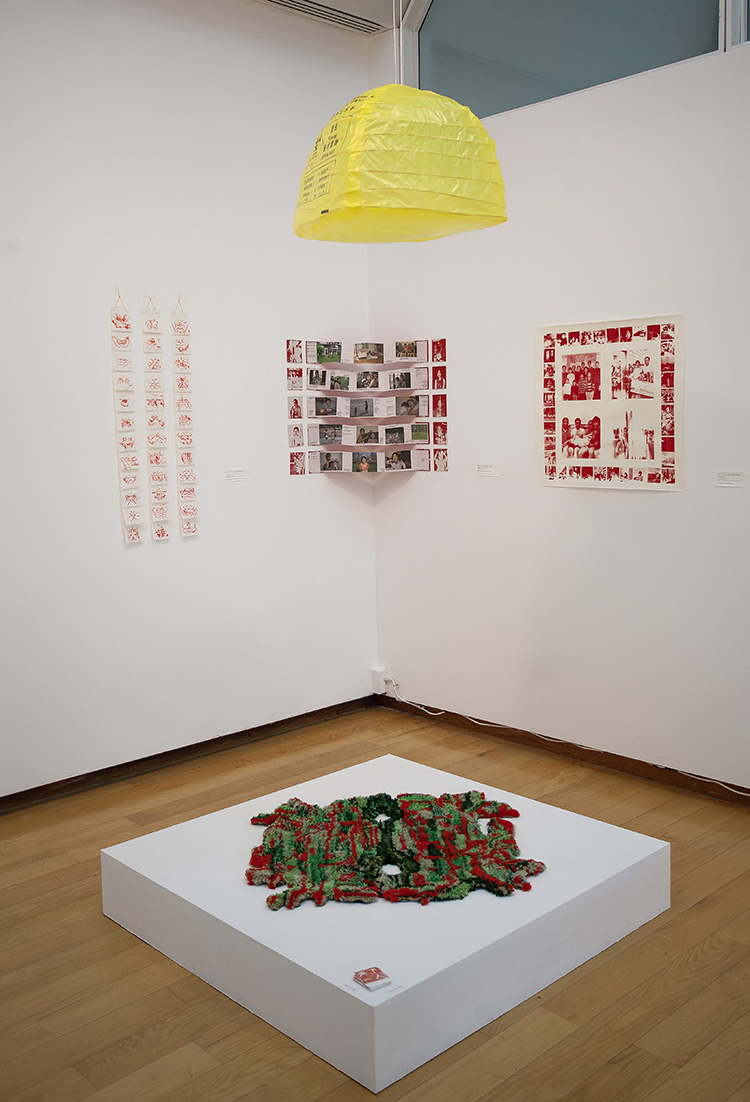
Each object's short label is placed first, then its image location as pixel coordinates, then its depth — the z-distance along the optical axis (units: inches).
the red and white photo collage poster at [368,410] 197.3
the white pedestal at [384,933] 93.9
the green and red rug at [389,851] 110.7
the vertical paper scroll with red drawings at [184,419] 177.0
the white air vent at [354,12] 185.9
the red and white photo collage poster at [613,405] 159.9
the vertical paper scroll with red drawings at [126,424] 168.6
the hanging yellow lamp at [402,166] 94.4
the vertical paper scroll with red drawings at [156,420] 172.9
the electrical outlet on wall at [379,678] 215.9
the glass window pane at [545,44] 155.2
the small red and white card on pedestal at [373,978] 92.1
